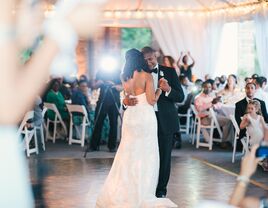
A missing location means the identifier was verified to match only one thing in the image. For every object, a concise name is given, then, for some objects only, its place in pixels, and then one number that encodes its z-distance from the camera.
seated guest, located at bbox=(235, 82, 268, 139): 8.84
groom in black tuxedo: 5.86
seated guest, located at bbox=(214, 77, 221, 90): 12.53
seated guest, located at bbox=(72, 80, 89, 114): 11.05
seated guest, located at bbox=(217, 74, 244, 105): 10.96
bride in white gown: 5.71
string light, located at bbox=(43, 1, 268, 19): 15.27
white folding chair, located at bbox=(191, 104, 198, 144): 10.86
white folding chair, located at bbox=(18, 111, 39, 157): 9.41
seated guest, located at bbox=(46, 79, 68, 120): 11.48
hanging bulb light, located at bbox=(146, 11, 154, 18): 15.85
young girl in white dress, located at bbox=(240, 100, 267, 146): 8.02
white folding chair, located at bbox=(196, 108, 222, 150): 10.37
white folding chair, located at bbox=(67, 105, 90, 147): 10.84
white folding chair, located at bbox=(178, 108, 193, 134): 12.13
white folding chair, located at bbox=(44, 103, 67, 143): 11.42
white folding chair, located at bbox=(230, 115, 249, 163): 8.61
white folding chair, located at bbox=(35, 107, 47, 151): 10.27
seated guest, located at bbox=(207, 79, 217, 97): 11.09
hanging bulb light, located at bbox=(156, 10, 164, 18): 15.79
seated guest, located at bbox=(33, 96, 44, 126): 9.81
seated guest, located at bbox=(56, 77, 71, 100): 13.03
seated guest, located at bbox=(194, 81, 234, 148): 10.55
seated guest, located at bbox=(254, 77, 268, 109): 9.58
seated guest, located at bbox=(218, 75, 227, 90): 12.79
